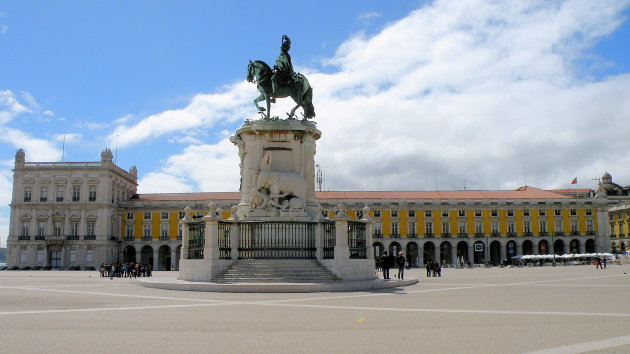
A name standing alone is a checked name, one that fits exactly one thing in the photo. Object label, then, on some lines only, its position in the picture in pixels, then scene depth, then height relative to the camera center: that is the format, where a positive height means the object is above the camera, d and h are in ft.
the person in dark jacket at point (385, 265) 63.72 -1.98
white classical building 219.41 +15.58
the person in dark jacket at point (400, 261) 69.26 -1.75
